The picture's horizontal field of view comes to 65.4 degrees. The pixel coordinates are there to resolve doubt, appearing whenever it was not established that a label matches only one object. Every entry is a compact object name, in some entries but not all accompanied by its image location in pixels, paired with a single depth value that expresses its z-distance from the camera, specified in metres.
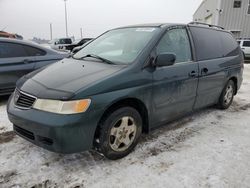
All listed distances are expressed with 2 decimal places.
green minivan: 1.99
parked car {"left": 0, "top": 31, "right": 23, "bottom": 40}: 9.19
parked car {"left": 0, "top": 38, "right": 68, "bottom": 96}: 3.98
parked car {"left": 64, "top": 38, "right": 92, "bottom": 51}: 14.38
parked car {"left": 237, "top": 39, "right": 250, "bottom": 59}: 12.93
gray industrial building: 17.28
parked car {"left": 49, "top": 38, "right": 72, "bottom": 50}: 18.15
